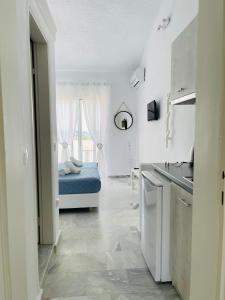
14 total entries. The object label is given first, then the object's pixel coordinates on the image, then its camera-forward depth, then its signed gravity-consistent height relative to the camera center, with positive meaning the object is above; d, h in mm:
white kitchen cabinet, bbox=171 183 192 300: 1684 -785
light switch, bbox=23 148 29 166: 1596 -156
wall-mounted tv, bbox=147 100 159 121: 4254 +354
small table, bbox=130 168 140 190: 5360 -951
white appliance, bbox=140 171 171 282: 2068 -822
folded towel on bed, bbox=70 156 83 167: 4986 -607
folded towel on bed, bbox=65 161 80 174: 4344 -634
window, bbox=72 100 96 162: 6570 -320
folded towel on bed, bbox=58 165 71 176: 4215 -662
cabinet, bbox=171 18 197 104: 1995 +577
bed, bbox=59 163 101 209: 3916 -932
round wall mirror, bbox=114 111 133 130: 6715 +314
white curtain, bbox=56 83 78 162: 6387 +464
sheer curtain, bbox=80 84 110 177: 6477 +568
